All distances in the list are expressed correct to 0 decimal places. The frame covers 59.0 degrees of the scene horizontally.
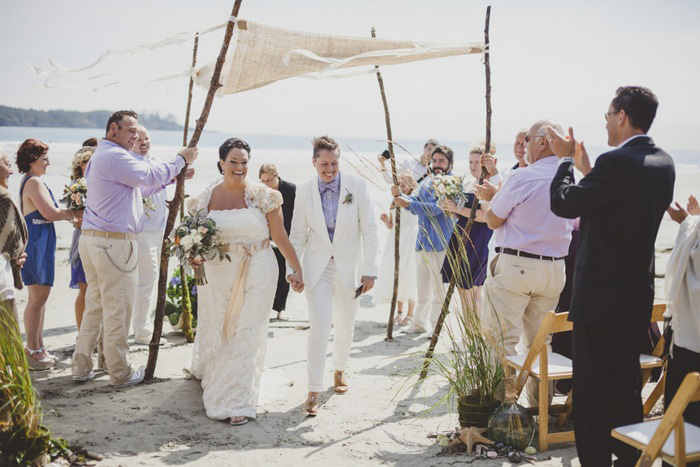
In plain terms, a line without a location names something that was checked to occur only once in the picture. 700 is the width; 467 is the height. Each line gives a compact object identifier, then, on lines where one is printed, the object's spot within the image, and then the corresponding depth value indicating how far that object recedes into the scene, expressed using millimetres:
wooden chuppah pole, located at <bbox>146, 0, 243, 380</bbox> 5561
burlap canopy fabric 5633
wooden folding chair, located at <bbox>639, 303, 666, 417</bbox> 4352
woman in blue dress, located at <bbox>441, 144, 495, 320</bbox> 7349
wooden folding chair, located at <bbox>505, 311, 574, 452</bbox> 4324
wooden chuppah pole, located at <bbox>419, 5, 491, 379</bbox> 5895
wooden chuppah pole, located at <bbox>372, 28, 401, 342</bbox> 6751
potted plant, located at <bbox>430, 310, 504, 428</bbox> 4664
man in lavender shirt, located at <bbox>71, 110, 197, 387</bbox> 5691
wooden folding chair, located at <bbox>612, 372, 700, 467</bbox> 2960
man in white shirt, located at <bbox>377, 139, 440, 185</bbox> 8284
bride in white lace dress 5378
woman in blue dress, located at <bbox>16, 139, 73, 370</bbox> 6484
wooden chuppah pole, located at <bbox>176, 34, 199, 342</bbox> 7316
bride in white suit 5758
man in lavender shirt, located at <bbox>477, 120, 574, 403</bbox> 4801
